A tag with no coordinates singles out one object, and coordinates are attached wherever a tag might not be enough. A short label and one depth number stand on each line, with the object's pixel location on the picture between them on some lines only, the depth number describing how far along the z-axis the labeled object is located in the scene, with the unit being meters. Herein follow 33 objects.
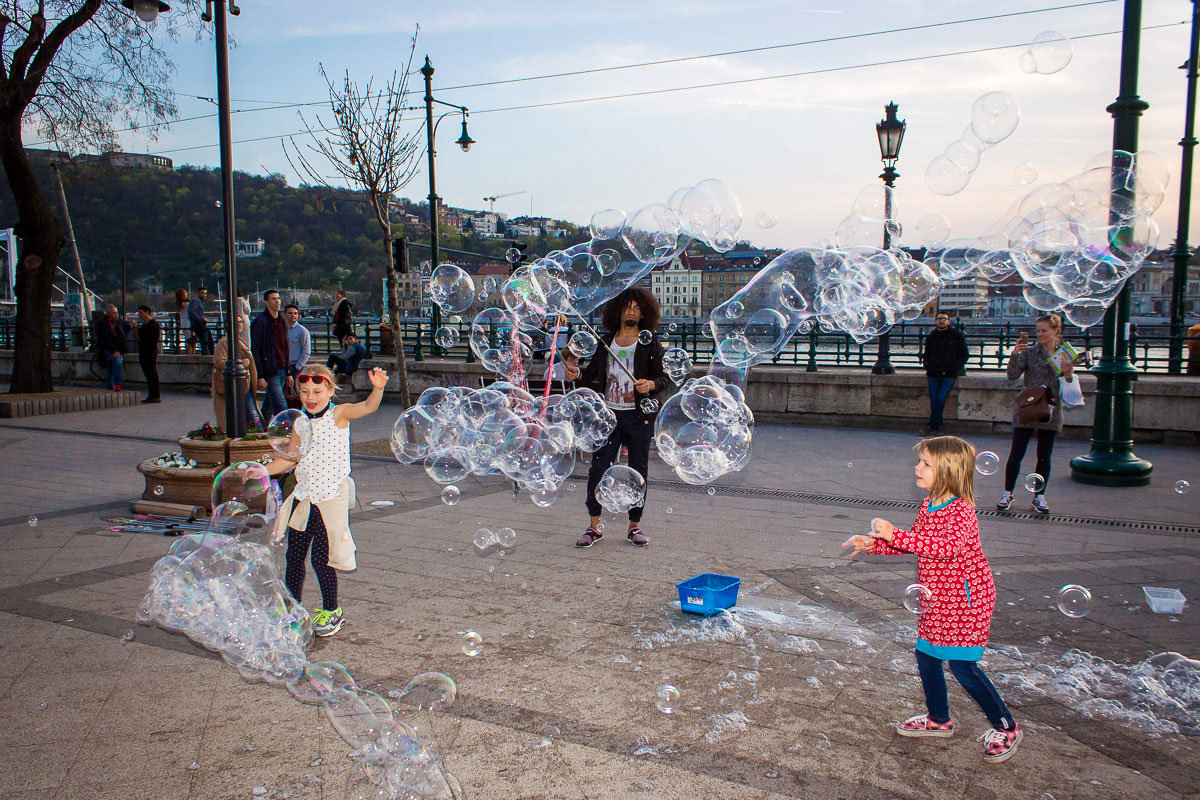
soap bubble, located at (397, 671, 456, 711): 3.29
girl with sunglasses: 4.11
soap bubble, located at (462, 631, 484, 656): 3.88
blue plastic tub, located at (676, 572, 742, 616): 4.29
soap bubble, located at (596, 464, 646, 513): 5.59
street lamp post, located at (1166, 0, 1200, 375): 13.48
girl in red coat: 2.96
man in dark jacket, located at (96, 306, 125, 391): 17.02
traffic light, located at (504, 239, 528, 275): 16.81
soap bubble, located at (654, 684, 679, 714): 3.32
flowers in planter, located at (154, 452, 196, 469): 6.88
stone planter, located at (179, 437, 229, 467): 6.87
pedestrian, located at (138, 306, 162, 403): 15.66
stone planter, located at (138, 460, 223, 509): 6.64
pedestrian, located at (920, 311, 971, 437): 10.73
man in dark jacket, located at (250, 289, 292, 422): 9.91
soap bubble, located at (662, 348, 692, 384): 6.44
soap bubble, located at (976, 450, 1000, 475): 5.00
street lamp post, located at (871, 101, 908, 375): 12.16
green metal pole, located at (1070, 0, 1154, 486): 7.52
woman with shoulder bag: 6.55
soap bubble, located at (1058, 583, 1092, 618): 3.91
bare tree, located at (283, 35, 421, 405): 9.99
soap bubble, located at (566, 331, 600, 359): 6.68
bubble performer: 5.74
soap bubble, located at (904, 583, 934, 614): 3.04
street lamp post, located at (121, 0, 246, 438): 7.20
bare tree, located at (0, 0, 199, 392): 14.12
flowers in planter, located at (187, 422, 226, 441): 7.07
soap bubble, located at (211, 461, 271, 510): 4.15
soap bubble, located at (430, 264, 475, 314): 7.17
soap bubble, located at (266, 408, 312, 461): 4.06
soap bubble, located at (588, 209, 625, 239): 6.10
